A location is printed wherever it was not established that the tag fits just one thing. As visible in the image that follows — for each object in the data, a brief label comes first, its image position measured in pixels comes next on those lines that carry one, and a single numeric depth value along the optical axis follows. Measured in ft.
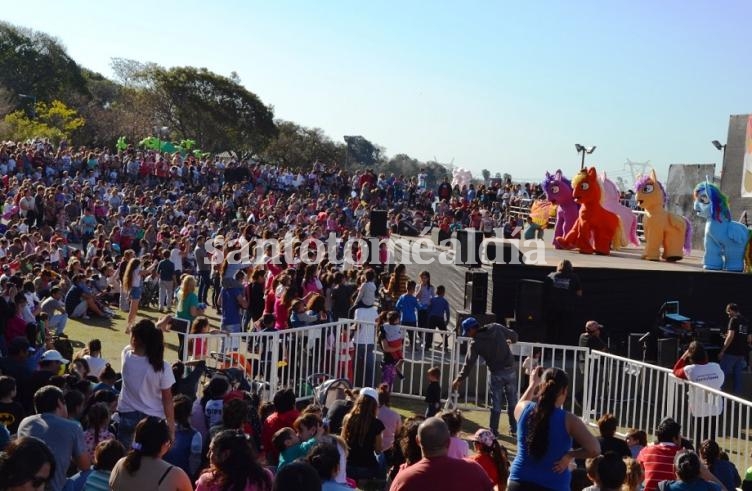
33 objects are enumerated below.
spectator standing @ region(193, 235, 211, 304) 61.77
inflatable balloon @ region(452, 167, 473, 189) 120.09
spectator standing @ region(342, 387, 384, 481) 23.40
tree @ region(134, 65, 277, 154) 210.18
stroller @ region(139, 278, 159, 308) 59.11
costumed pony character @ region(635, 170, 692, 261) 62.28
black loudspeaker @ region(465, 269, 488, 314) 52.21
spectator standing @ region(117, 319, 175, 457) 22.74
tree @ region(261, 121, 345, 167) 223.51
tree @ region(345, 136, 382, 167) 321.52
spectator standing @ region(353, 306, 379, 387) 40.01
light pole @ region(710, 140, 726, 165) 102.14
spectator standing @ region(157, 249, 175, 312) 56.24
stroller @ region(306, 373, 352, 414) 27.73
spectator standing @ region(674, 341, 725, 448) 32.78
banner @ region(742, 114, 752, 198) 89.66
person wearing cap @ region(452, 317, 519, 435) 35.04
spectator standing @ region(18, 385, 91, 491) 18.94
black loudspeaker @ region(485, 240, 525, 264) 54.03
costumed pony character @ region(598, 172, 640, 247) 63.67
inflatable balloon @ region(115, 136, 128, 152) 127.74
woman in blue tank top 18.79
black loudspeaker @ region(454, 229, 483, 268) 56.18
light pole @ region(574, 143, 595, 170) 115.24
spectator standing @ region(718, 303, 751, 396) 44.19
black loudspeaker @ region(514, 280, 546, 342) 49.52
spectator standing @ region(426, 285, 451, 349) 49.01
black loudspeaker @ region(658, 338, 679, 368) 46.65
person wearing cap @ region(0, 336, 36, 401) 26.34
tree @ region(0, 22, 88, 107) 202.80
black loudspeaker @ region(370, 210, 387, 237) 74.38
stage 53.52
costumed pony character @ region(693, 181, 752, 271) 57.98
